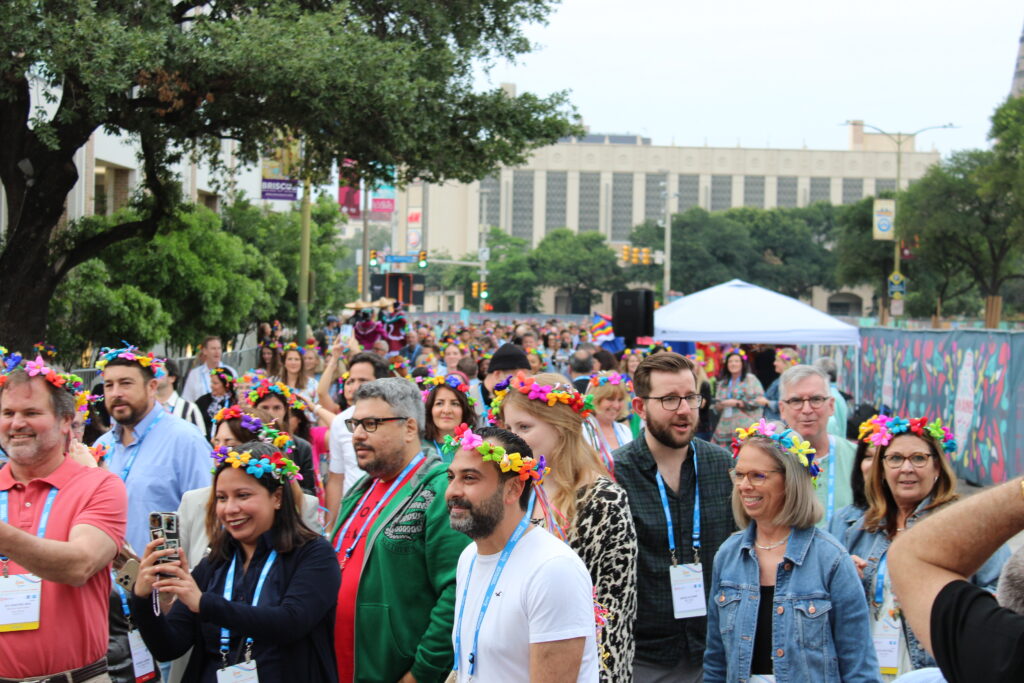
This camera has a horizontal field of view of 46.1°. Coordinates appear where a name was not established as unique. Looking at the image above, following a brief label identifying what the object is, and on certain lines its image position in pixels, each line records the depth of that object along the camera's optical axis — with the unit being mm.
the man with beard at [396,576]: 4434
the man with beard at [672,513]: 5258
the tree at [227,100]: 12461
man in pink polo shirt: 4203
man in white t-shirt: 3602
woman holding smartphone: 4203
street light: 50669
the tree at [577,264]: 112625
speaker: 16578
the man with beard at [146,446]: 6121
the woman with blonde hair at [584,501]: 4605
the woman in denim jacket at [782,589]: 4336
